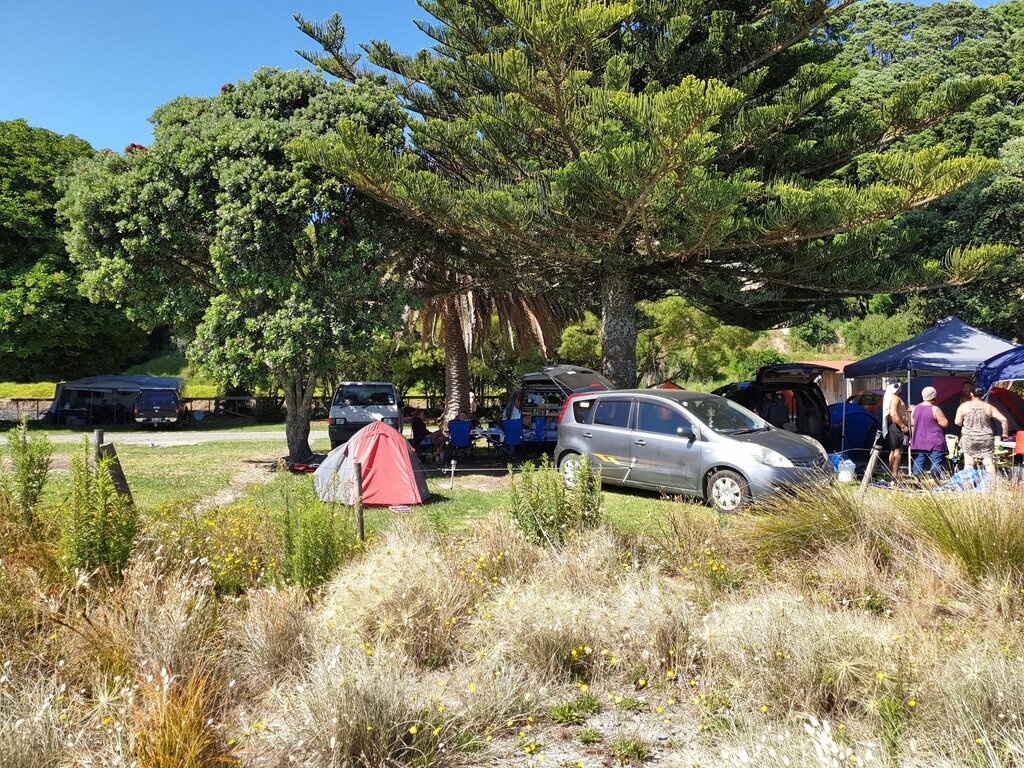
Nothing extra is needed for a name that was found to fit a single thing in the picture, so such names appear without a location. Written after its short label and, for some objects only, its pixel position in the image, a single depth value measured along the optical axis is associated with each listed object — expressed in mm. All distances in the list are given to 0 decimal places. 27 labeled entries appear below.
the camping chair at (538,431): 14500
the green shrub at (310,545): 5020
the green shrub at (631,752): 3236
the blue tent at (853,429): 13211
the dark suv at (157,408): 26828
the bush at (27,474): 5258
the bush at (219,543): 5086
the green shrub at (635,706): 3748
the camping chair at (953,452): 10602
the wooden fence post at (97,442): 5371
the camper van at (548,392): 14930
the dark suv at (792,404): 13353
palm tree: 19875
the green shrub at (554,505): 6047
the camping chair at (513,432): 14391
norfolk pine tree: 10586
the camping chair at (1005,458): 9258
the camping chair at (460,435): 14734
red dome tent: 9398
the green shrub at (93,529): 4547
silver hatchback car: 8469
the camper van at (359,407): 15359
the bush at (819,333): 45281
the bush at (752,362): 37200
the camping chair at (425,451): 15219
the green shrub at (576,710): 3645
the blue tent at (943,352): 12102
